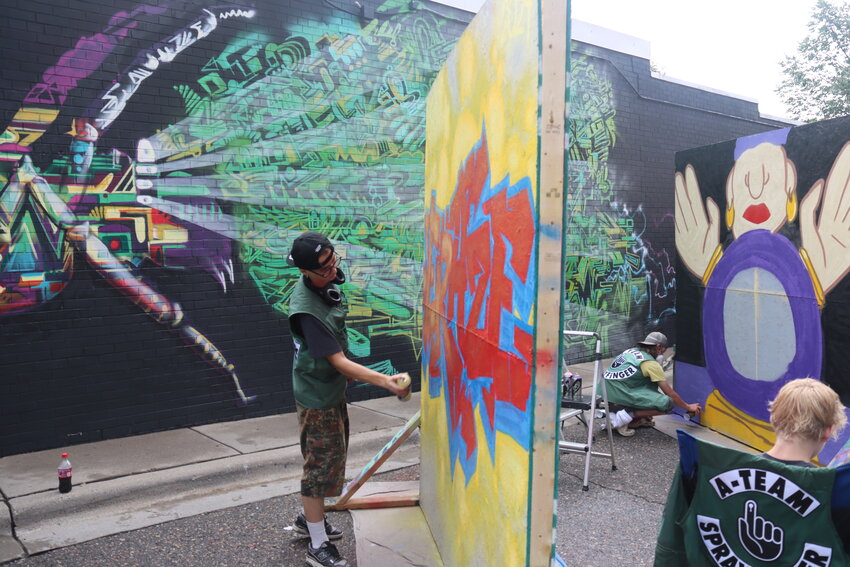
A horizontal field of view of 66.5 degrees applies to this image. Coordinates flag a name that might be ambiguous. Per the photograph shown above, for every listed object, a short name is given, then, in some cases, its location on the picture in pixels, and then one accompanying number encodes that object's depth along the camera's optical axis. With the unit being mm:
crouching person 6461
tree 24438
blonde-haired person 2330
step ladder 5223
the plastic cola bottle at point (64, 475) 4633
